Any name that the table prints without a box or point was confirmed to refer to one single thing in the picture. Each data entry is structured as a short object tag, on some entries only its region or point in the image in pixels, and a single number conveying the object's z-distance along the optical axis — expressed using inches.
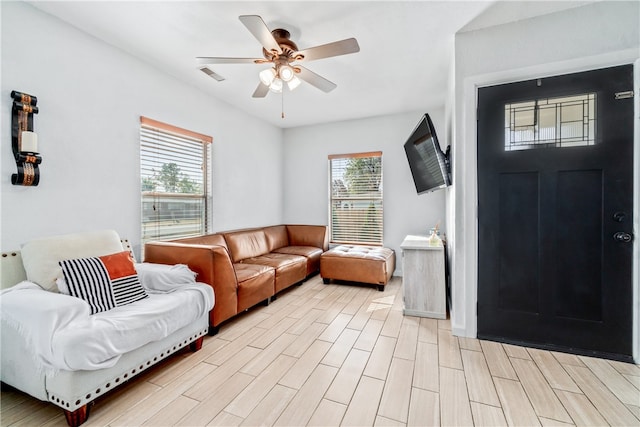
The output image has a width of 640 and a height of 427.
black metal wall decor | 76.8
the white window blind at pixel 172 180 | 114.9
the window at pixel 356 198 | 188.1
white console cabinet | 112.2
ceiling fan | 75.9
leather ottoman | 147.4
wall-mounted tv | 107.6
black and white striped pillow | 71.1
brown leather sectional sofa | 98.3
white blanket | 55.6
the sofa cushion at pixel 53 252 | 72.9
